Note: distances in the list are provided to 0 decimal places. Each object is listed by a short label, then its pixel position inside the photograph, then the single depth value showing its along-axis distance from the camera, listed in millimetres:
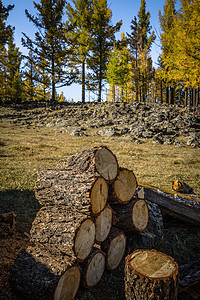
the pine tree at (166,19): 20891
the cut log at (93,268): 2314
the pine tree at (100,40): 23688
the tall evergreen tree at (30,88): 29439
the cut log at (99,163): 2578
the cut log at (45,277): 1999
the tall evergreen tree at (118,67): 23453
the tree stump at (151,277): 1793
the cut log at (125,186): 2796
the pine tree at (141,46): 23969
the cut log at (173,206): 3305
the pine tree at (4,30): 18072
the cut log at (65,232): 2259
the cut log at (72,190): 2369
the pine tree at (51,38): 21062
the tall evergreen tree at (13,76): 28166
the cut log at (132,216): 2885
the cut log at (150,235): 3094
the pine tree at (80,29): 23125
